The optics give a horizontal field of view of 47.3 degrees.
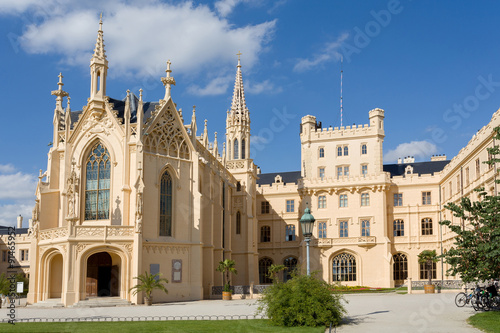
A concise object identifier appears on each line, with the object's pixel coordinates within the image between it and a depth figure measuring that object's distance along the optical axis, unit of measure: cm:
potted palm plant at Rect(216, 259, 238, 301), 4531
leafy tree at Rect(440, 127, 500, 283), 2242
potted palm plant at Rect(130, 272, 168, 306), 3654
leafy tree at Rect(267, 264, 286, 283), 4894
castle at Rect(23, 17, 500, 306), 3912
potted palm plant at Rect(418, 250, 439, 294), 5350
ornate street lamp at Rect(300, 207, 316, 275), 2127
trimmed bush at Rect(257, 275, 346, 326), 1945
